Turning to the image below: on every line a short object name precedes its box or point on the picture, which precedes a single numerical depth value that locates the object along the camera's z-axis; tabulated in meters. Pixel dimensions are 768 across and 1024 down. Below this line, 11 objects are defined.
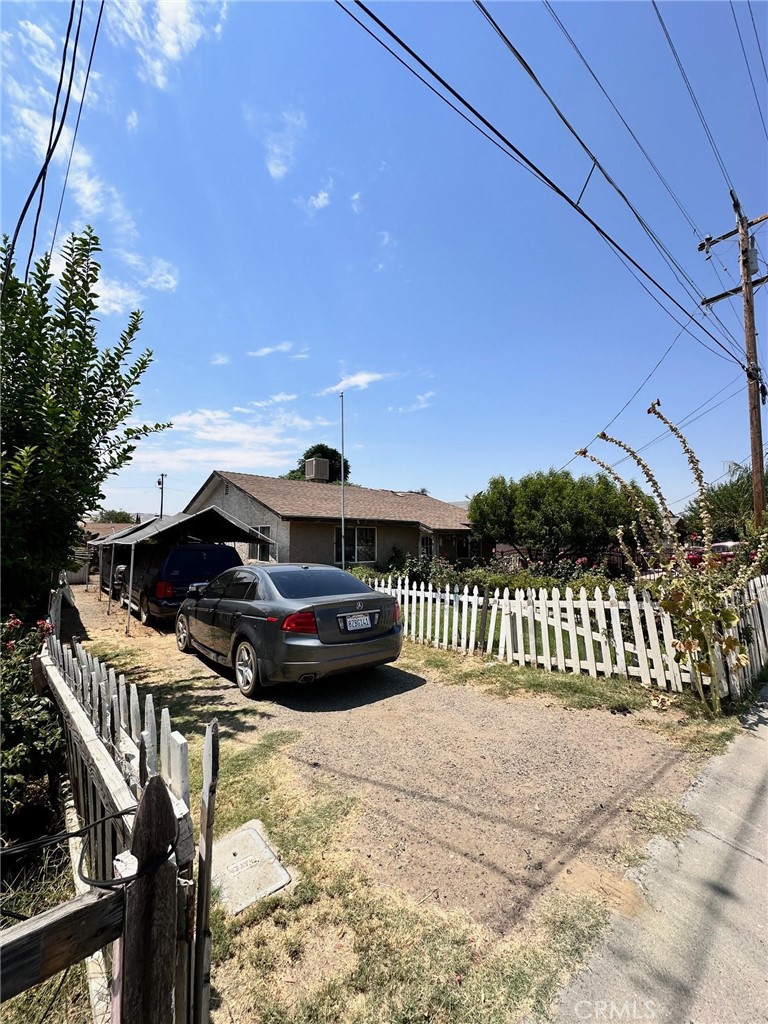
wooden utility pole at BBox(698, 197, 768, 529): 10.66
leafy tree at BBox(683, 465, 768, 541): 21.17
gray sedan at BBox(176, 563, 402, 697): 5.04
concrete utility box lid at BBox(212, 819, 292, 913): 2.41
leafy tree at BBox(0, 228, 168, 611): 3.97
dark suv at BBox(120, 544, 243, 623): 9.84
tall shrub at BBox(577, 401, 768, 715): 4.84
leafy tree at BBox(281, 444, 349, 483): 44.94
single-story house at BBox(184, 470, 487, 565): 16.39
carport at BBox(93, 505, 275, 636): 10.71
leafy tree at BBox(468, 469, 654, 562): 16.31
